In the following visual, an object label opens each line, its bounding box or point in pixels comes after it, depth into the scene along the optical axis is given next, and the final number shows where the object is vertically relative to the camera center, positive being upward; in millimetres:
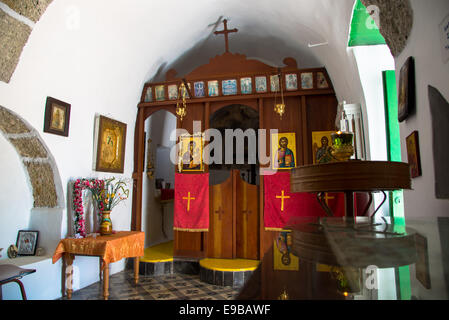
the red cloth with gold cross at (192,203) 5156 -233
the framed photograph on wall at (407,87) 2107 +780
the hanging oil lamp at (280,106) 4724 +1418
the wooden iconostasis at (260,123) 5133 +1258
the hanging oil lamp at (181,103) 5250 +1732
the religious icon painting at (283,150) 5086 +728
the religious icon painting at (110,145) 4742 +804
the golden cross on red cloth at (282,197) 4957 -116
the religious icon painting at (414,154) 2063 +269
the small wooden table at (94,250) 3672 -787
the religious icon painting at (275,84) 5262 +1972
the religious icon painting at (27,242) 3916 -715
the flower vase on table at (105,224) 4141 -493
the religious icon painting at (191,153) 5367 +706
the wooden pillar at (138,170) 5574 +410
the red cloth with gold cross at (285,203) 4836 -211
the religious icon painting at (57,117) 3799 +1025
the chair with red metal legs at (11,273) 2668 -806
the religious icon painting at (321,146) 4934 +782
